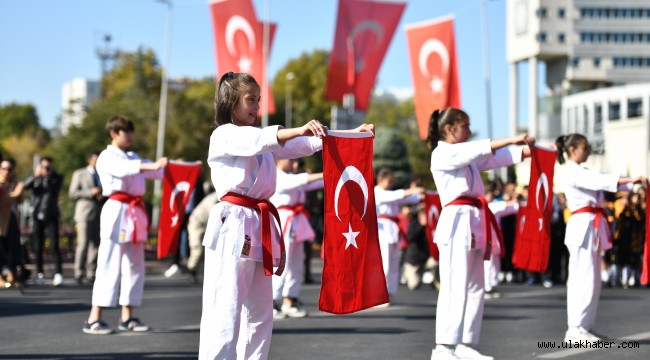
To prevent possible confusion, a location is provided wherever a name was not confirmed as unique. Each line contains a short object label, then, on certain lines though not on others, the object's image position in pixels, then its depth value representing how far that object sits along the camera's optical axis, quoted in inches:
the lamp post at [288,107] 3410.7
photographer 754.2
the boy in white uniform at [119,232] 446.9
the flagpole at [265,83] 1187.4
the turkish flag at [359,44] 1095.0
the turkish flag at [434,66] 1040.8
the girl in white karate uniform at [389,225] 592.3
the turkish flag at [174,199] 458.9
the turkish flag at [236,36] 1128.2
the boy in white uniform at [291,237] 538.3
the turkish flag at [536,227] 380.5
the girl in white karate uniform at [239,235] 265.0
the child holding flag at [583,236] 419.8
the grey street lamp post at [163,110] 2026.3
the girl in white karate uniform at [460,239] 358.6
